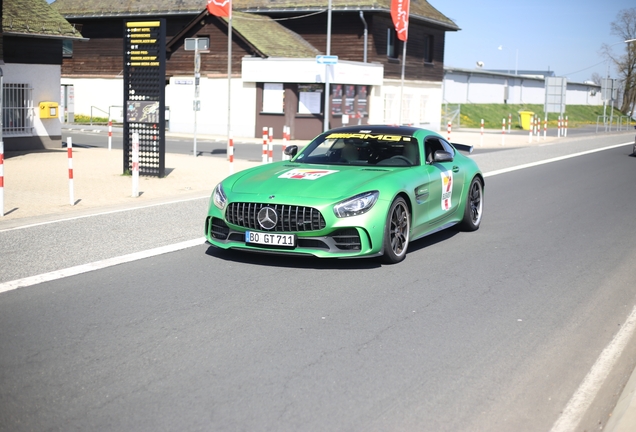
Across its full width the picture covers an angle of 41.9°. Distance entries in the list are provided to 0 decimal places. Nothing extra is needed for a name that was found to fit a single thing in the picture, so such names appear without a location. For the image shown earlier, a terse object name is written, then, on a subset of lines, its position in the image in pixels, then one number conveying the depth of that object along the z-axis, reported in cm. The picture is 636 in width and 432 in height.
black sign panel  1772
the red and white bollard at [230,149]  1802
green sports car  794
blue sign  2805
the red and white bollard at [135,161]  1400
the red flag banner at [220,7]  2538
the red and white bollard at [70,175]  1283
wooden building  3756
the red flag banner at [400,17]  3675
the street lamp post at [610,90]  5362
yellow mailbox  2597
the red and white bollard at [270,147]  1957
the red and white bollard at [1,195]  1193
